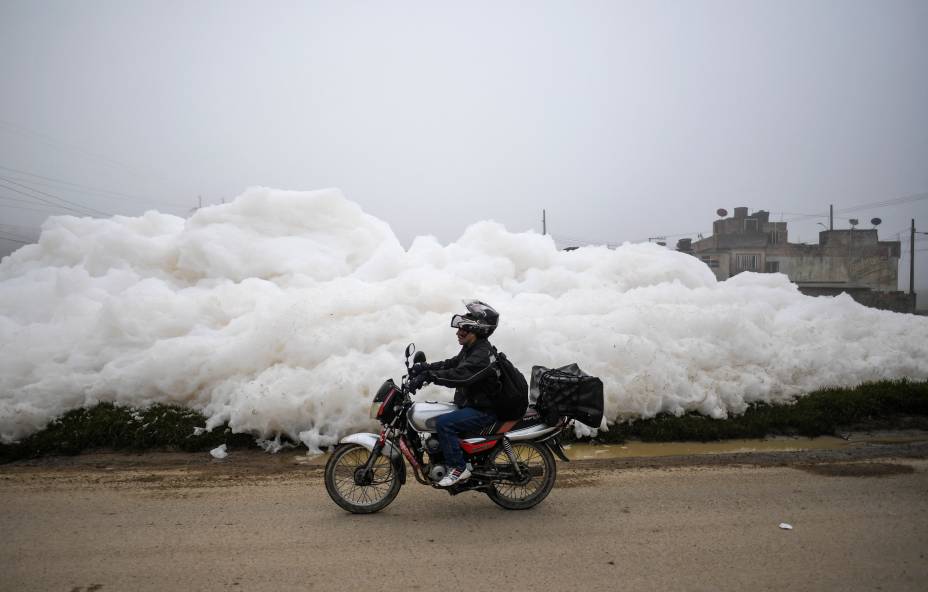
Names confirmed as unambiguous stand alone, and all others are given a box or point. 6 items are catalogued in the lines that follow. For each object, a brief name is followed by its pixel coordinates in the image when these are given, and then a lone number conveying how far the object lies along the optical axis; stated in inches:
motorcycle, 226.8
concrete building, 1796.3
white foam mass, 380.8
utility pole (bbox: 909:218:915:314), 1640.9
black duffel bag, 221.1
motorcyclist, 220.8
